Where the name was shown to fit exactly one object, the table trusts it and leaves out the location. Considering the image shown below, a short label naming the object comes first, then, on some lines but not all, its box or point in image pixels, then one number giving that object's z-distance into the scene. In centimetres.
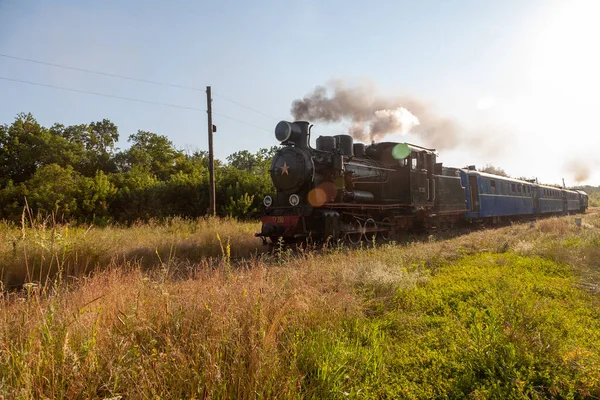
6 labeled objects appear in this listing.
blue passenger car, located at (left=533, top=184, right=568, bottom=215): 2525
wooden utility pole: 1558
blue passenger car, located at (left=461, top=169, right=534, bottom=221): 1716
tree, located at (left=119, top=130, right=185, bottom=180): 3638
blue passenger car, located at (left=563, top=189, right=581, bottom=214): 3303
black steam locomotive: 968
